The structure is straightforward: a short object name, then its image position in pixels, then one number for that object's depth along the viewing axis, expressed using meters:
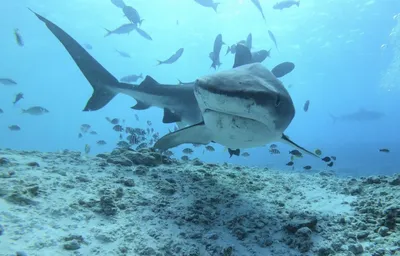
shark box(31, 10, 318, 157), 2.59
